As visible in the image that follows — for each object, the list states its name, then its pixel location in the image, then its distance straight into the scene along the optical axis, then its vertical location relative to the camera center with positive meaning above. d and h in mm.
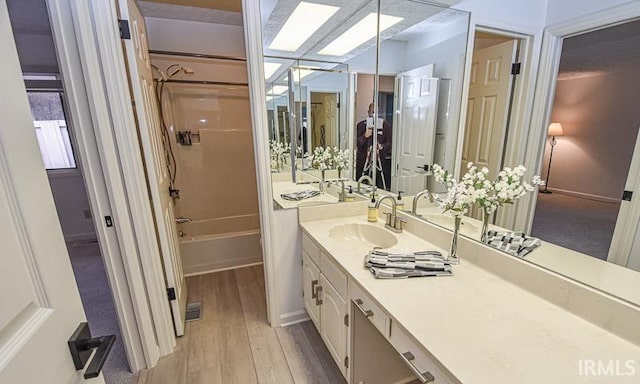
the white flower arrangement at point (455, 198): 1235 -337
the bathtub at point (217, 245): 2811 -1198
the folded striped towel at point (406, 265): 1151 -598
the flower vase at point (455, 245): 1278 -577
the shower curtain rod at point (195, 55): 2527 +695
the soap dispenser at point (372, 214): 1866 -592
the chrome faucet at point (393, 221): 1698 -591
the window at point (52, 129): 3217 +43
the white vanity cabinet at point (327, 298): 1376 -950
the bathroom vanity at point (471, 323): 736 -633
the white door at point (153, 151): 1509 -129
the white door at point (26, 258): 451 -228
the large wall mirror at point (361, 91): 1572 +230
